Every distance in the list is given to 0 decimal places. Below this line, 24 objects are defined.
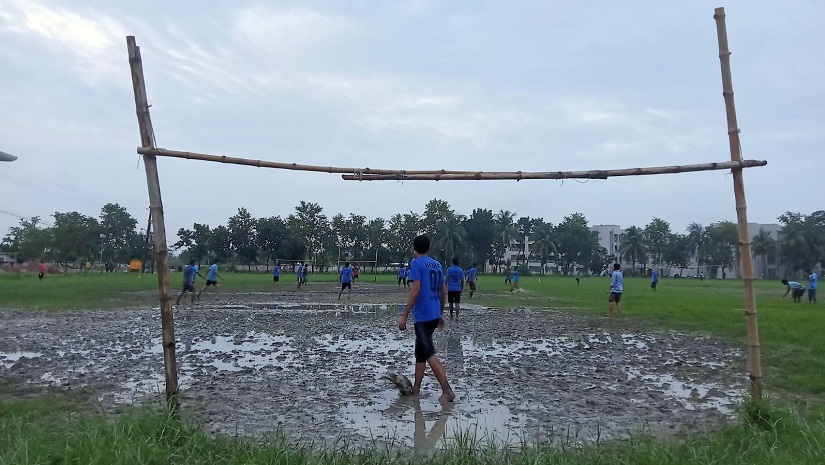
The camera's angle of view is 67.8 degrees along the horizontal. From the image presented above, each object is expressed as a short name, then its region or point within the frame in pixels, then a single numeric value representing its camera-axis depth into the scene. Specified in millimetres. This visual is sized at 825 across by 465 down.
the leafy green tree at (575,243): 130000
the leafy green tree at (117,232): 122438
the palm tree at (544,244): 123125
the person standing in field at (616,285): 20984
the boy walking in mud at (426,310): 7969
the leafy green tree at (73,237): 106438
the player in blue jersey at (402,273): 47850
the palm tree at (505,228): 113875
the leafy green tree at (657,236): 140125
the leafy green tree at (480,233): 112750
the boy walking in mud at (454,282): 19750
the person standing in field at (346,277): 28391
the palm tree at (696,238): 128975
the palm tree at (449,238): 96000
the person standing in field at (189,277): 23875
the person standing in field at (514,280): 41625
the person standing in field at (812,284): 29703
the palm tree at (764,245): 112744
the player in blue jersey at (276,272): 41750
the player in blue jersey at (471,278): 32531
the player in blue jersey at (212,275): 26489
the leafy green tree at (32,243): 102438
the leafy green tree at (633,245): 129000
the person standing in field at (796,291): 30234
